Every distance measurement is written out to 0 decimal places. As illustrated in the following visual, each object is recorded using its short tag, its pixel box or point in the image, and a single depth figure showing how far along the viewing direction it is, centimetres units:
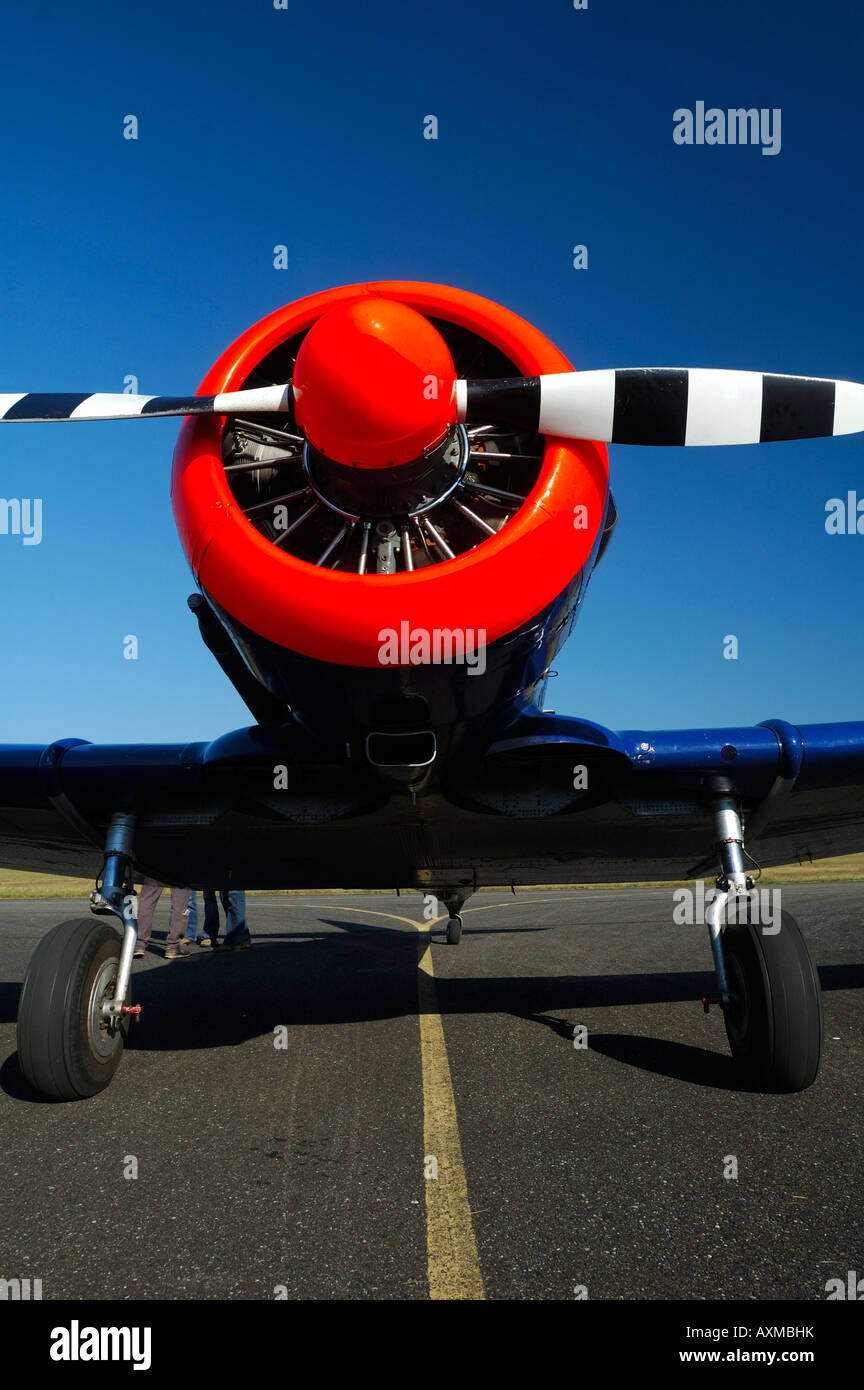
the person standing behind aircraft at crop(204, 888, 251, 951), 1091
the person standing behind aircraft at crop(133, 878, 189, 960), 1066
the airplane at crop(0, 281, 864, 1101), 334
